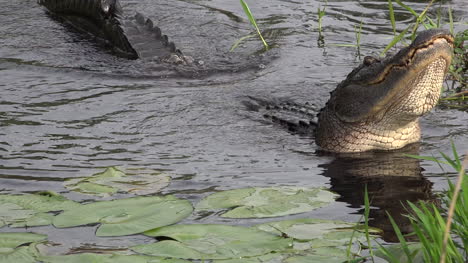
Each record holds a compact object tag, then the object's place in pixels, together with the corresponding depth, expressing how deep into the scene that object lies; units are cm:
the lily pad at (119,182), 844
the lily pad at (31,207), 737
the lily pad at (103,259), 646
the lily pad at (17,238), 681
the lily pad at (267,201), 760
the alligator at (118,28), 1494
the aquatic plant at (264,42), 1272
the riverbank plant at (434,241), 586
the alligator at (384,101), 956
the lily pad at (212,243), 655
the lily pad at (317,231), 685
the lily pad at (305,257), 643
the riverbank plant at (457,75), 1226
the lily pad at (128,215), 707
